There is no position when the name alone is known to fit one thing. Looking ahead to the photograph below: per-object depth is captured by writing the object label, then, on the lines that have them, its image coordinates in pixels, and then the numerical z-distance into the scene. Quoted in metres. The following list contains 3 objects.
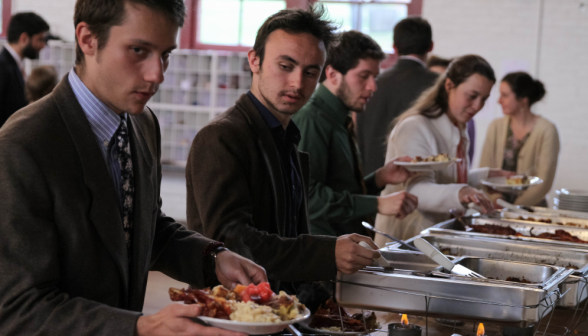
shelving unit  7.62
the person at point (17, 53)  4.59
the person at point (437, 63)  5.02
